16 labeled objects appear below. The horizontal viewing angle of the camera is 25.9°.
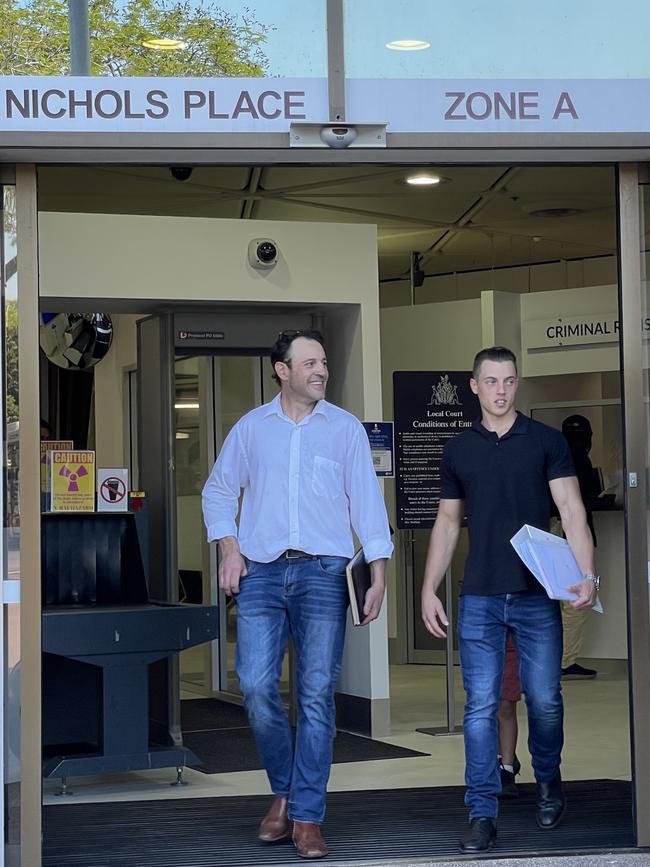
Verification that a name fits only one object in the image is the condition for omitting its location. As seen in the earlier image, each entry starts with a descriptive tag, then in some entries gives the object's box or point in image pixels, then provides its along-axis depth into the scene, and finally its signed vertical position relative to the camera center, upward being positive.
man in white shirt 4.56 -0.24
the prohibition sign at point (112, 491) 6.72 -0.03
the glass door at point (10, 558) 4.26 -0.22
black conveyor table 6.15 -0.69
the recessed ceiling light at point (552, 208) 9.70 +1.89
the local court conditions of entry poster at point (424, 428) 7.87 +0.29
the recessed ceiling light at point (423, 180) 8.66 +1.85
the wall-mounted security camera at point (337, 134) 4.34 +1.06
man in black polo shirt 4.61 -0.32
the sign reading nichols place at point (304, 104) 4.27 +1.16
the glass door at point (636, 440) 4.49 +0.11
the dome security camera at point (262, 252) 7.50 +1.21
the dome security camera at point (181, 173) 8.37 +1.87
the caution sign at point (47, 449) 6.82 +0.18
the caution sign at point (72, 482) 6.60 +0.01
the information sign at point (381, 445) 7.69 +0.19
